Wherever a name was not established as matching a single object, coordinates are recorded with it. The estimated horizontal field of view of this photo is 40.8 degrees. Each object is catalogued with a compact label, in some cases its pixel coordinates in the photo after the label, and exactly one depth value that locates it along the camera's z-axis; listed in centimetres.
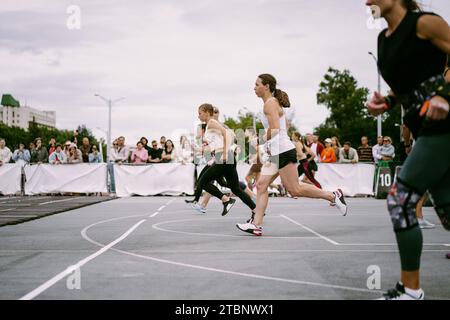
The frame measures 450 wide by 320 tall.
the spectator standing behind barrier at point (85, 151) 2244
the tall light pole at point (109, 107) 6050
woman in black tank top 363
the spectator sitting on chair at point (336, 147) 2155
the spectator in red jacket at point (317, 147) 2091
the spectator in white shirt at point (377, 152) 2025
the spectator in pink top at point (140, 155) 2133
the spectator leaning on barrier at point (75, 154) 2155
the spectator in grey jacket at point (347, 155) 2109
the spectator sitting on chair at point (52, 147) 2275
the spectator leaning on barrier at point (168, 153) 2128
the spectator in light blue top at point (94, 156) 2222
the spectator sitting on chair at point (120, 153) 2172
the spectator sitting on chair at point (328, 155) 2112
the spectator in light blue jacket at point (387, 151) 1997
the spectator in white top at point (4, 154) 2162
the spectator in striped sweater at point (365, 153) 2170
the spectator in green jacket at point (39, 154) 2212
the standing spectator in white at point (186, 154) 2088
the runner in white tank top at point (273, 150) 786
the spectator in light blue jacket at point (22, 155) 2241
